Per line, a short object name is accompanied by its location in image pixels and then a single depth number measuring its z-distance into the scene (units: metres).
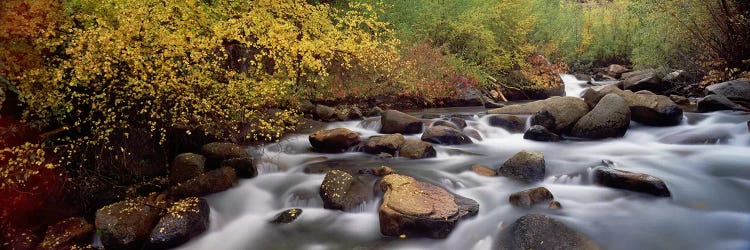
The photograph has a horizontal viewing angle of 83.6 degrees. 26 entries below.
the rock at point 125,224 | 5.75
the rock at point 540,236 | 5.32
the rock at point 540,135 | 10.55
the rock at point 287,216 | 6.77
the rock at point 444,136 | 10.48
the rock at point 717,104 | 11.70
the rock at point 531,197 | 6.69
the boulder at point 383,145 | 9.64
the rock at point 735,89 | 12.06
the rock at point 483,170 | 8.36
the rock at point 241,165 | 7.98
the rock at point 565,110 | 11.02
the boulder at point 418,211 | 5.75
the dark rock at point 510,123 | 11.88
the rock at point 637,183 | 6.84
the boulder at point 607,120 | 10.31
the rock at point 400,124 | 11.55
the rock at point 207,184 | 6.98
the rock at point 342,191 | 6.83
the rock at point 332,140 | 9.84
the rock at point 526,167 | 7.76
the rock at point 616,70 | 27.28
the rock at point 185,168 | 7.29
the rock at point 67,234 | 5.70
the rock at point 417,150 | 9.27
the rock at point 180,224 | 5.81
